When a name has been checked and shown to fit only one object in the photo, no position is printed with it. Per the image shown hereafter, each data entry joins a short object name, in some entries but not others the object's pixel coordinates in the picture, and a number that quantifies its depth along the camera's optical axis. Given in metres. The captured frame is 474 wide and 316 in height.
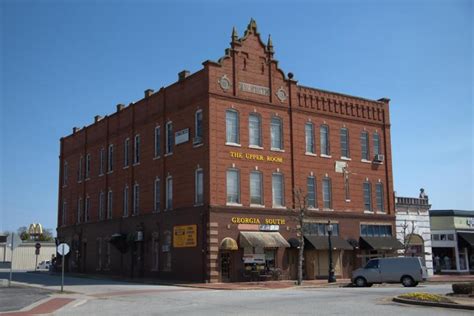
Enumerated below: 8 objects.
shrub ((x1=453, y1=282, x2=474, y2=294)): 22.33
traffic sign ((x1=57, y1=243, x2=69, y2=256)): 30.24
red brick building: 37.59
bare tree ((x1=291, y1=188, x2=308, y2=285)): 36.09
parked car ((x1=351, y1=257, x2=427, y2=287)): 32.94
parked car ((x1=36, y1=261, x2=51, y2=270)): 75.56
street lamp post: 36.88
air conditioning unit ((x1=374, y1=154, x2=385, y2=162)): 46.47
